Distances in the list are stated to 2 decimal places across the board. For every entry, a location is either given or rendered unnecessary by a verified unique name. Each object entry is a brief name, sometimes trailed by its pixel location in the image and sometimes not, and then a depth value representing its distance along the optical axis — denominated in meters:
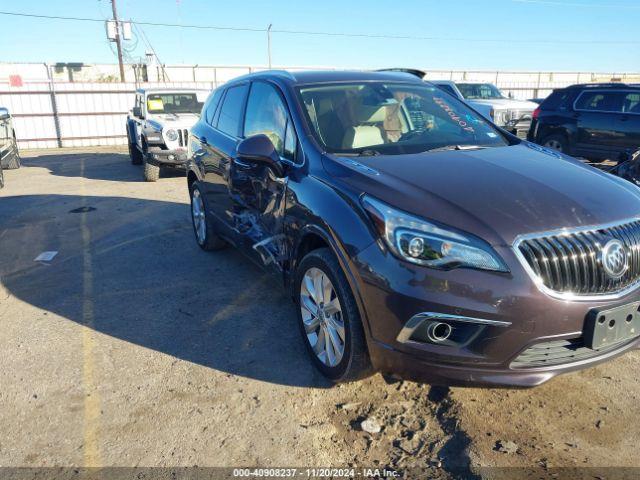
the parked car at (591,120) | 9.33
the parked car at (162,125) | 10.39
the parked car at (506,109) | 13.15
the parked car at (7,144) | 11.74
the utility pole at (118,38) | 31.25
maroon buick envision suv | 2.30
